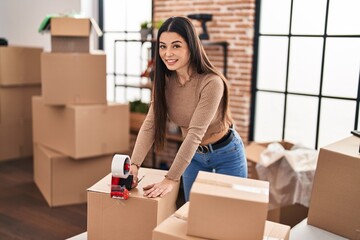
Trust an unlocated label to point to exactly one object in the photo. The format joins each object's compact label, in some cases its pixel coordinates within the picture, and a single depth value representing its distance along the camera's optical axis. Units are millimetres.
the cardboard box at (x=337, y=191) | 1646
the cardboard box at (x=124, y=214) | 1458
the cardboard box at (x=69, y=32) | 3240
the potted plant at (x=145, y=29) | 4109
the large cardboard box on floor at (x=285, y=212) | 2818
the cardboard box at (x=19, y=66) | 4387
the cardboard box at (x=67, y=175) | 3408
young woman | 1651
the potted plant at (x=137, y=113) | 4079
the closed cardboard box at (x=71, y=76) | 3232
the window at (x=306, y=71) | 3162
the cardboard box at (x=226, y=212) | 1204
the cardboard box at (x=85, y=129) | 3271
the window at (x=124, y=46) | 4641
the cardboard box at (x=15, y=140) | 4578
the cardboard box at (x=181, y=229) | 1271
